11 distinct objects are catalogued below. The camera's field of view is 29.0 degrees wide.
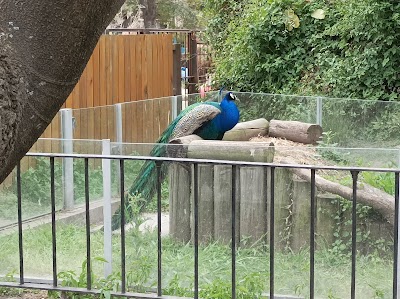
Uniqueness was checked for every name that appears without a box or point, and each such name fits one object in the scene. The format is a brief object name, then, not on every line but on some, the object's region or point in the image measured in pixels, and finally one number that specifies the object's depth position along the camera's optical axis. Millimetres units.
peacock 8742
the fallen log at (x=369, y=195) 4895
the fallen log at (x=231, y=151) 6004
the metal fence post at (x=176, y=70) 13727
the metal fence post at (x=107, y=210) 5625
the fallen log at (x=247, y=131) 9383
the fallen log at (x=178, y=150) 6250
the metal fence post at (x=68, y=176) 6023
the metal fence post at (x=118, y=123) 8711
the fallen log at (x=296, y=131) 8945
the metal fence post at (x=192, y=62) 18234
